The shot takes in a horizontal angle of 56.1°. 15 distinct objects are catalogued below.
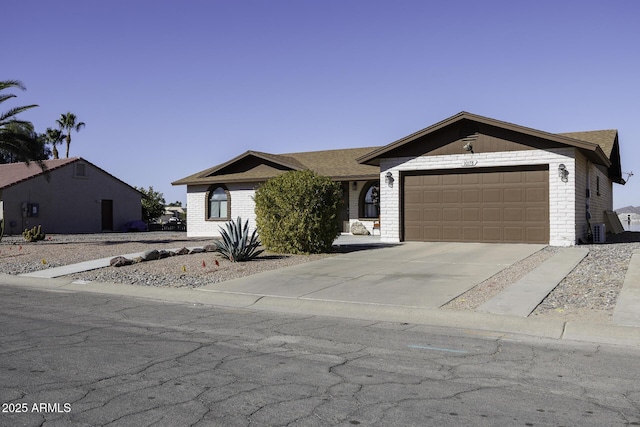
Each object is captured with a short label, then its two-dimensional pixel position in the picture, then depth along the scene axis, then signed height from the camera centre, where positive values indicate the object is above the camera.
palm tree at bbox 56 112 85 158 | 63.94 +10.16
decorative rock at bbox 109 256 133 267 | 15.83 -1.20
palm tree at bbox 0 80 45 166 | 25.23 +3.42
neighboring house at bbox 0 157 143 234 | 36.00 +1.22
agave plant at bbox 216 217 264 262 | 15.80 -0.79
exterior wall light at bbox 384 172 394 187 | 22.02 +1.23
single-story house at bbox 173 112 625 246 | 19.31 +0.95
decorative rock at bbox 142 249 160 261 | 16.76 -1.10
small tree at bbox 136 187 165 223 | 47.10 +0.73
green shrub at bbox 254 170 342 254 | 17.62 +0.06
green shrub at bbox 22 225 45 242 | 26.28 -0.75
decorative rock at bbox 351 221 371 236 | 27.02 -0.73
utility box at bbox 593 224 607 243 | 21.22 -0.84
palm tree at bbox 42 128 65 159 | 63.25 +8.55
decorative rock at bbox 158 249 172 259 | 17.33 -1.11
